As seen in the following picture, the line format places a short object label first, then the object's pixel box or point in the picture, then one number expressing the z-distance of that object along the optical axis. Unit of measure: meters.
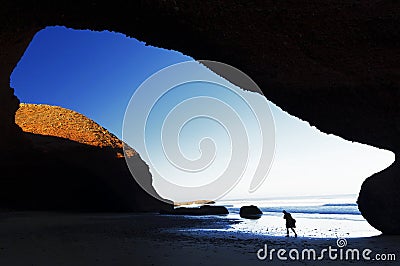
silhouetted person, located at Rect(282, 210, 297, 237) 10.66
